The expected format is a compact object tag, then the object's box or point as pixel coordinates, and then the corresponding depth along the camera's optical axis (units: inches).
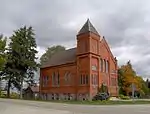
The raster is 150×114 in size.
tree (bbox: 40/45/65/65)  1882.2
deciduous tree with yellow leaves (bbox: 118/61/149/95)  1582.7
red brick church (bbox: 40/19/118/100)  1162.4
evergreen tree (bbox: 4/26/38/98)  1343.2
